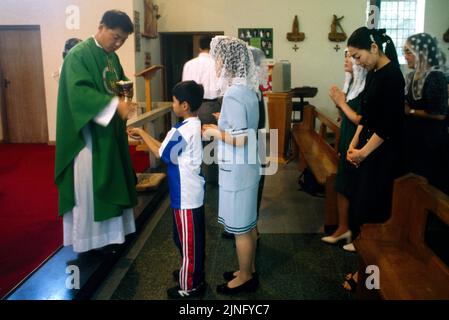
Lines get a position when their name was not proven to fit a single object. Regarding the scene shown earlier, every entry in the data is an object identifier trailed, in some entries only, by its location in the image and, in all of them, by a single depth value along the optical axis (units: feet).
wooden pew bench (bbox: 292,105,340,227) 11.35
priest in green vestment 7.75
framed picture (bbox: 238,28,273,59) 25.90
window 26.04
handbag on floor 14.76
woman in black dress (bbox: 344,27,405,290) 7.38
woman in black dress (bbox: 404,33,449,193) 10.40
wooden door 22.44
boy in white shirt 7.20
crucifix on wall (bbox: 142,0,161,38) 23.49
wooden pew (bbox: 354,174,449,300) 5.90
